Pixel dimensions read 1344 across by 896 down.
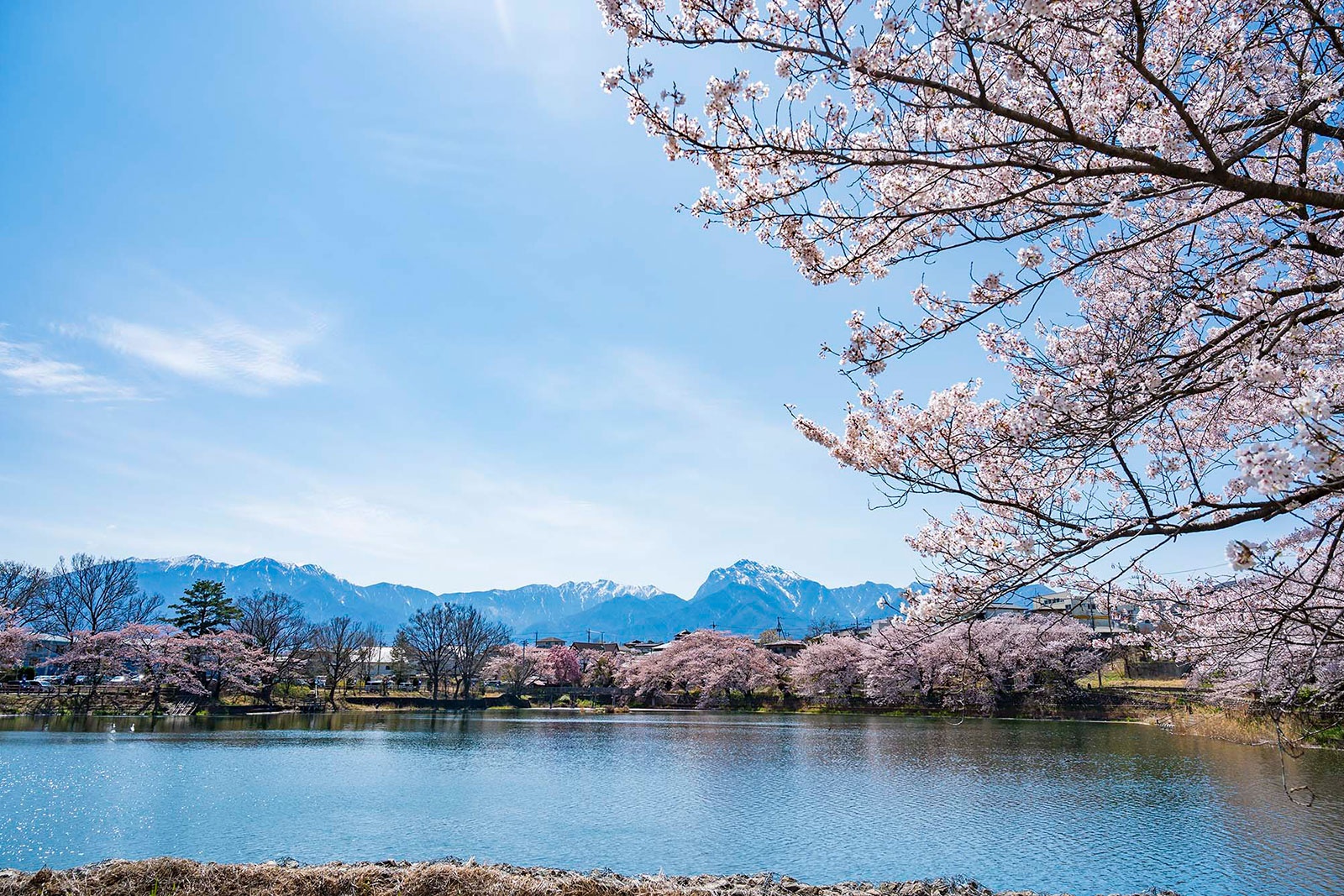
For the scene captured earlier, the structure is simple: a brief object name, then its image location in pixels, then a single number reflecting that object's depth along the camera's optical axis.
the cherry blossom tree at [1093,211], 3.46
